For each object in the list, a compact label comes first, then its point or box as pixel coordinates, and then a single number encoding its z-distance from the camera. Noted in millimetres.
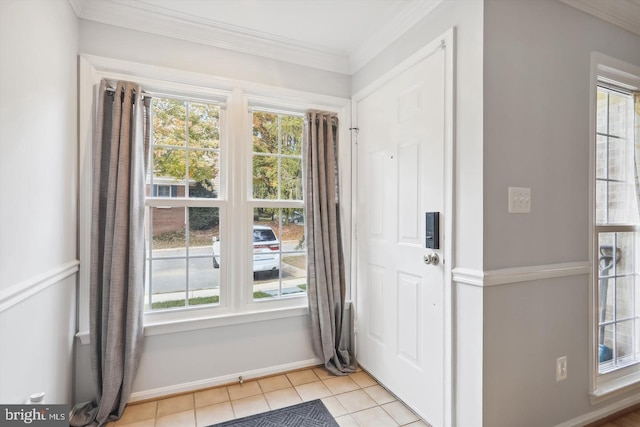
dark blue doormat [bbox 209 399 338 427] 1820
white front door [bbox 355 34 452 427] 1729
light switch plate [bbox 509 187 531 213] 1549
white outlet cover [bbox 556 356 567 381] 1675
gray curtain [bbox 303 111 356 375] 2393
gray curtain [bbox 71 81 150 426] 1852
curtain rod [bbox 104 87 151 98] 1919
